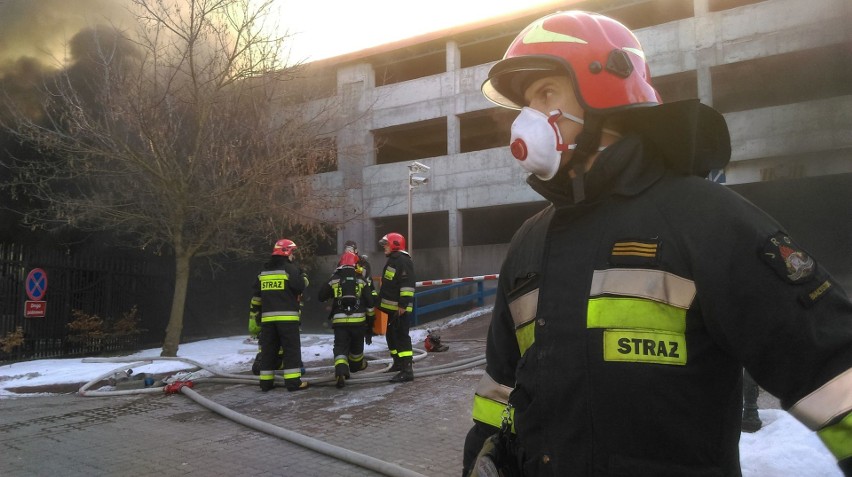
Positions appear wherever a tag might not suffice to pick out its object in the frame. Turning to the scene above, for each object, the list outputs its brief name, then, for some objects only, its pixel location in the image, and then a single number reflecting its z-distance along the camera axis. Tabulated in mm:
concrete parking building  9281
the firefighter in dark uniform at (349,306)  6891
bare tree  8188
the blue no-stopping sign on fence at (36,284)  8445
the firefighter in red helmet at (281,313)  6546
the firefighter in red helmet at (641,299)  1016
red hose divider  6484
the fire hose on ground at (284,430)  3639
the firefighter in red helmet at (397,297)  6840
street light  13484
